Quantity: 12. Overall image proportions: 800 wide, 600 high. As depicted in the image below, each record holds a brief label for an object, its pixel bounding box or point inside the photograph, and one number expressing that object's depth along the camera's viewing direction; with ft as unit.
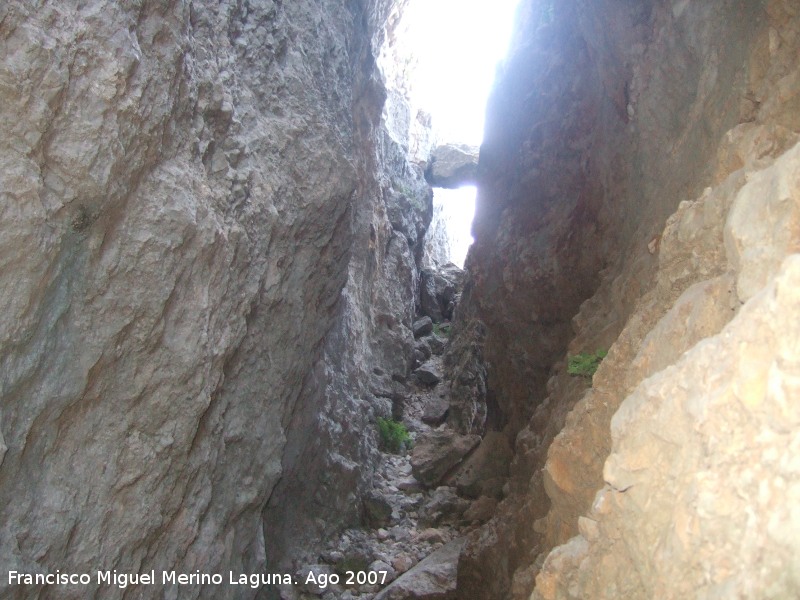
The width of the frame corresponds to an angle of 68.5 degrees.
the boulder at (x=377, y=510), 28.12
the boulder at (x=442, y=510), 28.25
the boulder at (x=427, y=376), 46.55
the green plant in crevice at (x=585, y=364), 16.28
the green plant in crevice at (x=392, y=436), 36.09
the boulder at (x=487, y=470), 30.04
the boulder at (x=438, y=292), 61.00
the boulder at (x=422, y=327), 55.62
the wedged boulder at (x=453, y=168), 65.16
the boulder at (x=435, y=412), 41.96
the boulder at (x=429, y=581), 21.02
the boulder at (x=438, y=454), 32.17
